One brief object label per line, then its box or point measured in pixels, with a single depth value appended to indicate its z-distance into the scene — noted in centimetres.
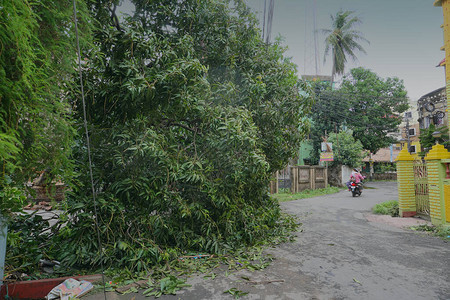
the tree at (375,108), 2631
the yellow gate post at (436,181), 657
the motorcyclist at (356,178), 1473
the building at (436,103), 1915
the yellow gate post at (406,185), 793
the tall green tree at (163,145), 399
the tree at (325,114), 2498
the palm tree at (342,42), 2634
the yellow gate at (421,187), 755
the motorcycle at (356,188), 1459
